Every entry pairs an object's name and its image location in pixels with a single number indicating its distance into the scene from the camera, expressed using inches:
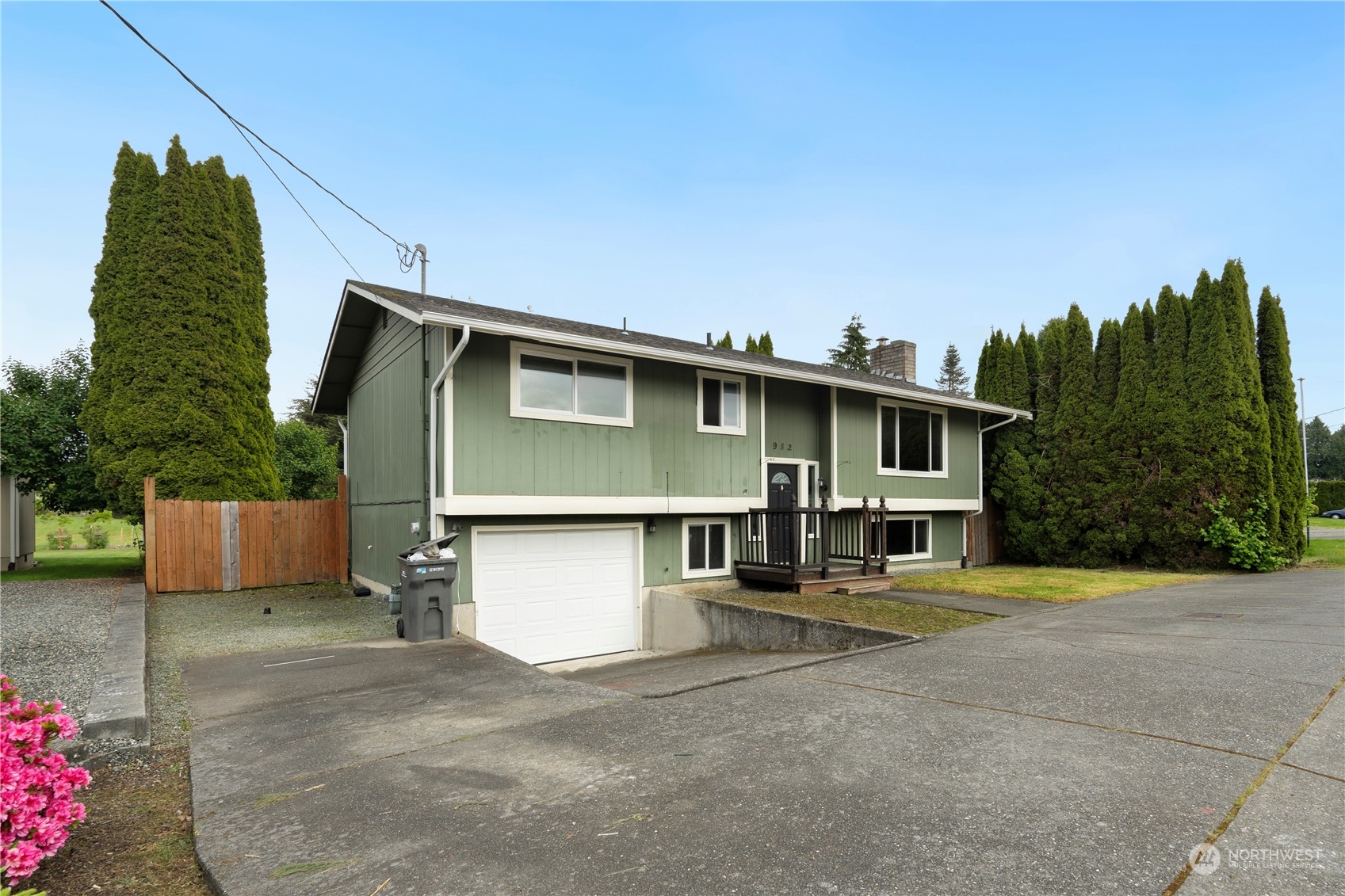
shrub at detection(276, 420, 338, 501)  987.9
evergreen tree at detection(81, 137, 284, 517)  532.7
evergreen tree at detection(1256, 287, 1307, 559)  544.1
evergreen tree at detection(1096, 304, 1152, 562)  568.7
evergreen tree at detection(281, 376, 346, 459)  1477.6
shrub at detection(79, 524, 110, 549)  892.6
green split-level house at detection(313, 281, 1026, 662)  365.1
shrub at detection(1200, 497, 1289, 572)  519.8
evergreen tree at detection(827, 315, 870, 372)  1734.7
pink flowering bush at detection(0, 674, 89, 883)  97.7
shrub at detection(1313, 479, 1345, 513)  1605.6
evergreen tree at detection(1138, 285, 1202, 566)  545.0
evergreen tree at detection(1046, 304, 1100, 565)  600.1
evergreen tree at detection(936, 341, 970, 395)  2586.1
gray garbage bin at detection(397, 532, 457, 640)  307.6
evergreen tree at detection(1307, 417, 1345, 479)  2586.1
